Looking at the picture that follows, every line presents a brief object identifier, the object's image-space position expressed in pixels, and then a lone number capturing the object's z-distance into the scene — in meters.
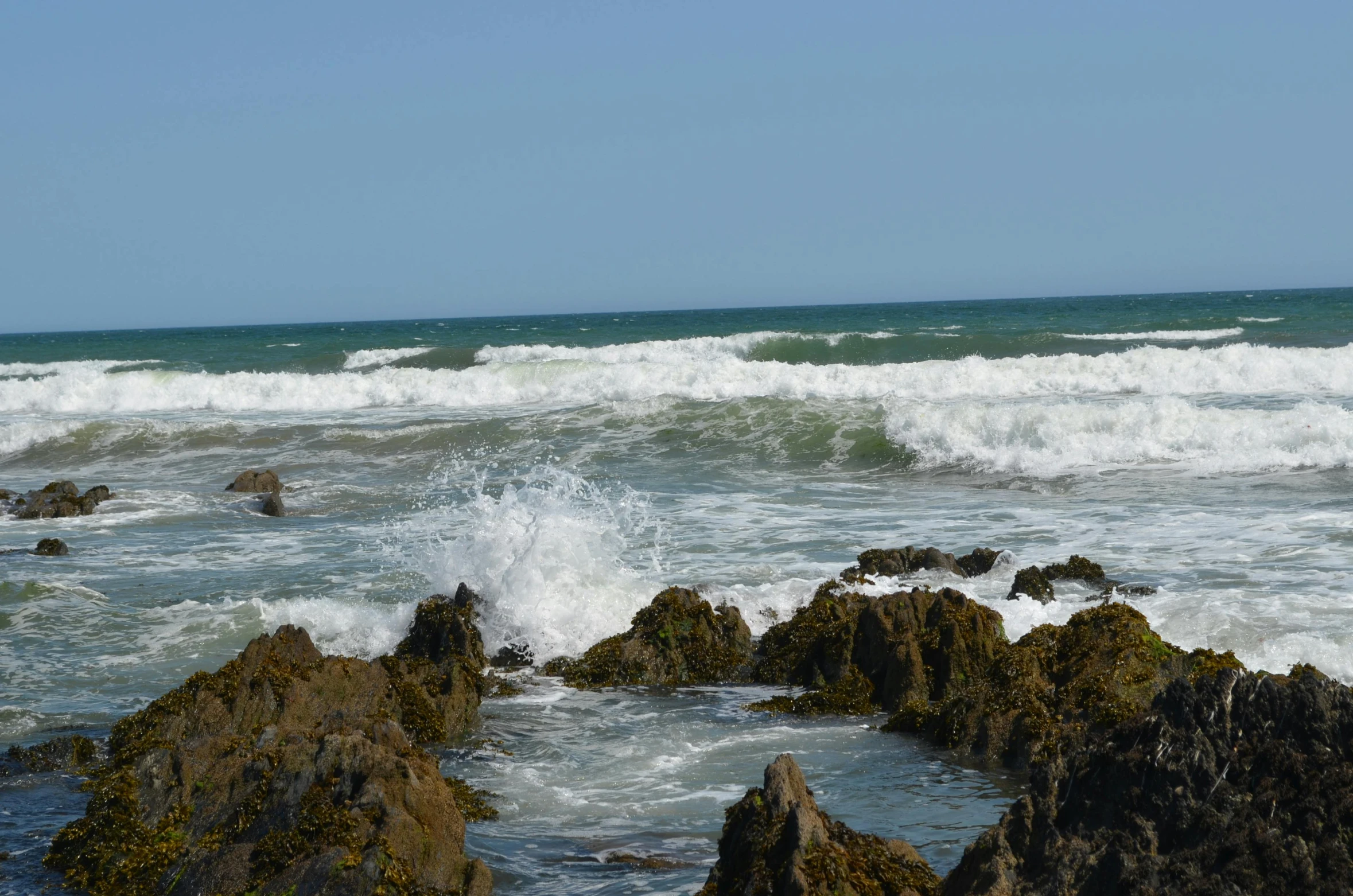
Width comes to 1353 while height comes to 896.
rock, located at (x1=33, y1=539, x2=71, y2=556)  27.31
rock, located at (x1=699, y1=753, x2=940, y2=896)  7.95
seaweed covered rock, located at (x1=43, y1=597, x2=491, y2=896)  9.30
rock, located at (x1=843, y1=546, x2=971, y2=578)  22.08
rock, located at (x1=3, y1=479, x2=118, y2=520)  33.50
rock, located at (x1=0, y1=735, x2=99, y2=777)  13.87
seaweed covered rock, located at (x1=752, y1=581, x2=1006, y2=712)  15.97
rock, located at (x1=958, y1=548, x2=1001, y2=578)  22.55
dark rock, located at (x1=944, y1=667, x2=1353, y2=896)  6.16
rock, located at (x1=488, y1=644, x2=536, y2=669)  18.75
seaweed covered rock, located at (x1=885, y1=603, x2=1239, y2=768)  13.00
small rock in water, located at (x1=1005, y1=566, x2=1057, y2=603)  19.69
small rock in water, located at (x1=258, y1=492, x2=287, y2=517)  32.97
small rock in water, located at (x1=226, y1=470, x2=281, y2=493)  36.41
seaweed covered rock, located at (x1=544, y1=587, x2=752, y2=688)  17.78
